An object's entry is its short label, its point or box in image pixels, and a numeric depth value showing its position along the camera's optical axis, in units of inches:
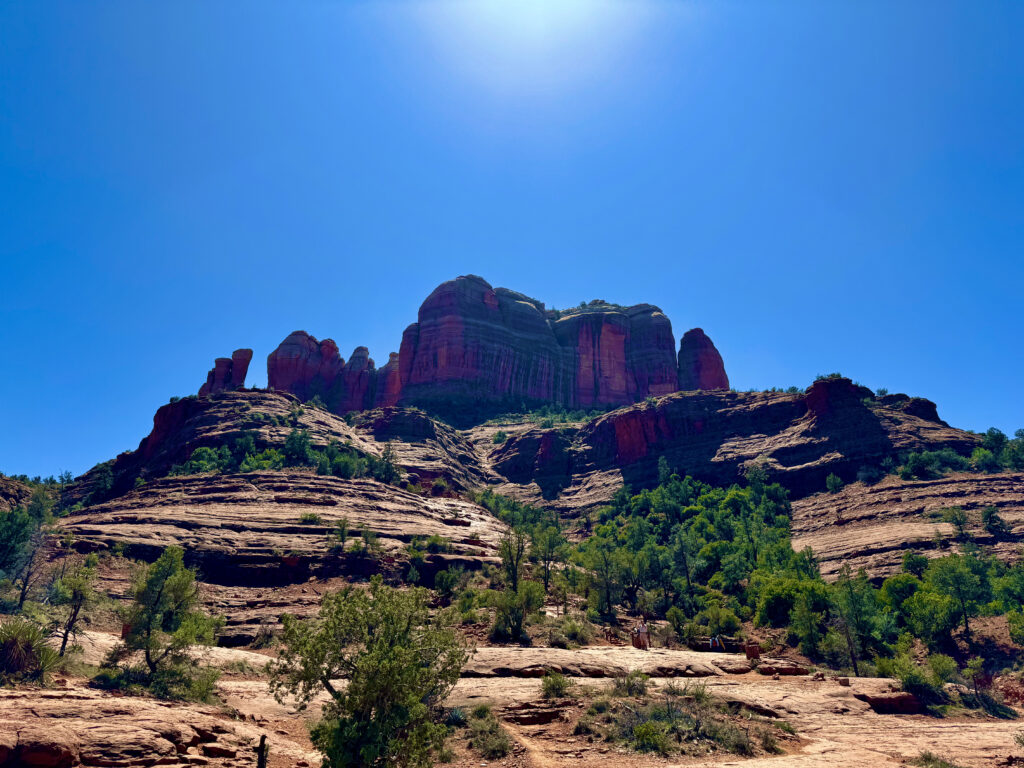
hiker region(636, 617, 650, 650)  1230.9
